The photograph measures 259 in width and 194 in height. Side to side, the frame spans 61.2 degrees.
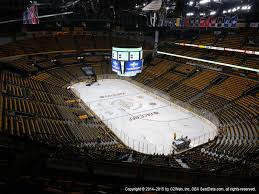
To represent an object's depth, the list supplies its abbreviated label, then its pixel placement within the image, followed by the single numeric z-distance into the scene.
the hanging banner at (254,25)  33.99
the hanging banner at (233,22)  28.41
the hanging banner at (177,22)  36.19
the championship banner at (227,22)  29.09
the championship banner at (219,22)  29.93
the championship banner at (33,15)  20.58
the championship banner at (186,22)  34.62
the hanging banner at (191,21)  33.79
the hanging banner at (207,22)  31.48
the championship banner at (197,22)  33.14
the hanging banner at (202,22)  32.32
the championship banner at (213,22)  30.70
